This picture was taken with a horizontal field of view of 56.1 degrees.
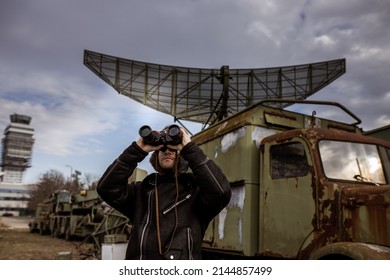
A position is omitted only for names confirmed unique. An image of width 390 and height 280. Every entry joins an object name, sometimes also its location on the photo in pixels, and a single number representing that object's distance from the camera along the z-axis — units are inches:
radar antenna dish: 316.8
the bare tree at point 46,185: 1218.8
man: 70.0
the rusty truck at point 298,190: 120.8
